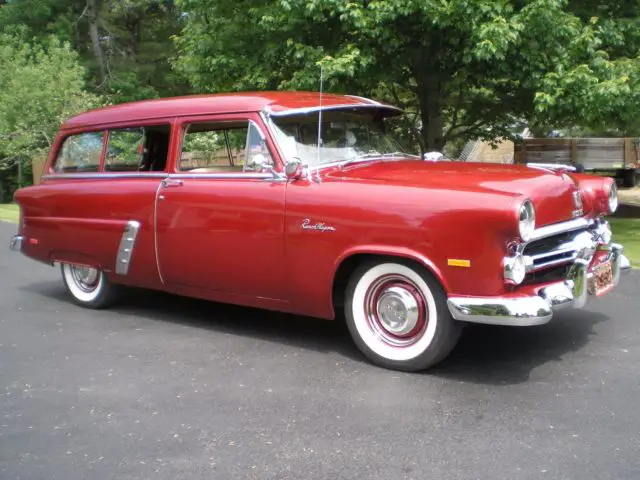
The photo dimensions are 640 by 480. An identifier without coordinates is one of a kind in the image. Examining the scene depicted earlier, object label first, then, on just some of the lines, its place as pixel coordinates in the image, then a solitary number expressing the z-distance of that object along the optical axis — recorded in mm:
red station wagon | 4250
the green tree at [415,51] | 9297
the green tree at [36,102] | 21281
